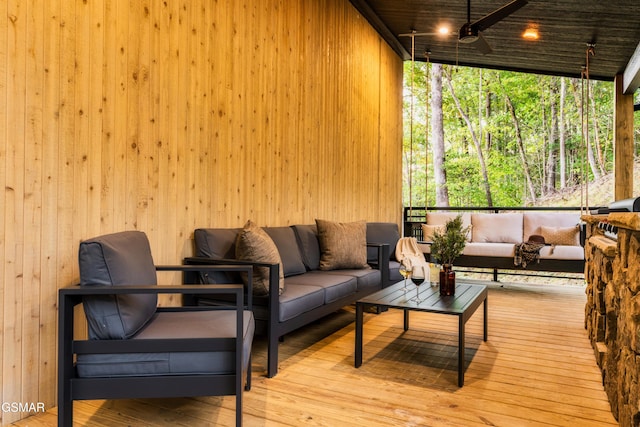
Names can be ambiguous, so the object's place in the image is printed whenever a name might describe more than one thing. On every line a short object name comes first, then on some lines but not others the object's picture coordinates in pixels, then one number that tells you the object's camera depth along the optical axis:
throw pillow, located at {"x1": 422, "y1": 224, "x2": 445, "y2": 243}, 6.28
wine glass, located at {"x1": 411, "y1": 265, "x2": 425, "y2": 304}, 2.88
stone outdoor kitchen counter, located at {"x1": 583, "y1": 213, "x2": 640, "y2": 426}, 1.56
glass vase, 3.07
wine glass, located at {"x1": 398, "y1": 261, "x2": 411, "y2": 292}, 2.98
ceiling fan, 3.74
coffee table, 2.52
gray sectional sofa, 2.64
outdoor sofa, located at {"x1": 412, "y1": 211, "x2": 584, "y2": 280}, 5.30
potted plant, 3.06
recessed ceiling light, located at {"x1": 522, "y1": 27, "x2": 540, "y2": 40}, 5.14
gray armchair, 1.69
